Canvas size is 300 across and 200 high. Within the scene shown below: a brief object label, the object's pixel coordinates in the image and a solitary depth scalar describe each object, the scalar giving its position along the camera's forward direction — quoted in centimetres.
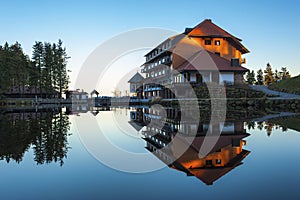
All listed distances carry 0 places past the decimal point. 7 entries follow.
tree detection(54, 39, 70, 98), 5616
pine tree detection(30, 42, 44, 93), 5469
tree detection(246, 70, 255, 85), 7412
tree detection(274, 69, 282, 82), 7482
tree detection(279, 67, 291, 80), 7529
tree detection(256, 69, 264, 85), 7512
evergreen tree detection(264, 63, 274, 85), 7294
